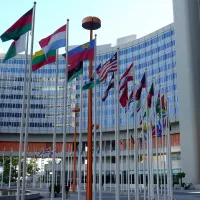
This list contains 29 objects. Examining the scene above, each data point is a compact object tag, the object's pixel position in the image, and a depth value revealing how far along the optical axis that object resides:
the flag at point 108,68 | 20.14
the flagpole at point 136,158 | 22.09
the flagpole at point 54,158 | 17.43
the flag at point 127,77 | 22.25
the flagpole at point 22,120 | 15.27
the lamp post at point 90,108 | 19.08
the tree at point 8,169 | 84.81
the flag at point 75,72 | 19.00
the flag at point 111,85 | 21.68
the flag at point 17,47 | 16.38
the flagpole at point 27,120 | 15.09
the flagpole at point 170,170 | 28.93
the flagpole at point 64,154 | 16.92
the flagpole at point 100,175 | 20.39
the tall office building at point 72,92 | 92.12
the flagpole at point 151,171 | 29.07
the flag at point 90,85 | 19.67
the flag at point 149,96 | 27.38
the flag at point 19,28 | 15.97
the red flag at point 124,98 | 21.89
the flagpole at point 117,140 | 18.69
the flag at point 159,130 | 32.33
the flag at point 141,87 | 24.71
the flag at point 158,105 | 29.54
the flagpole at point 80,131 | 21.64
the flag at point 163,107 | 30.89
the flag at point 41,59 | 17.52
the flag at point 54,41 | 17.41
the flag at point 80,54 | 18.94
